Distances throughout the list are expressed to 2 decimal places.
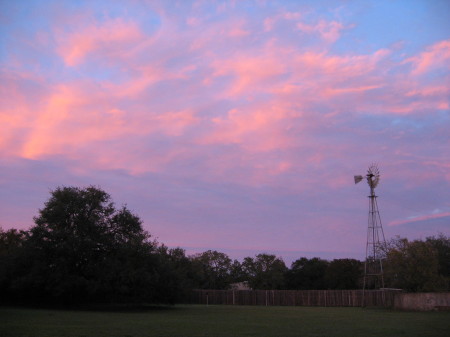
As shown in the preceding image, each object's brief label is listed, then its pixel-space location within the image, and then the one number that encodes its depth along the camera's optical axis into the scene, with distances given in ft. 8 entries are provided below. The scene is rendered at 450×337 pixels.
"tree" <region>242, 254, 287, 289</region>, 327.88
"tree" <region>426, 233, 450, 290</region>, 187.01
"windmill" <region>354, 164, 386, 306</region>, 164.14
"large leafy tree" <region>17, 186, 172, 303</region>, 133.69
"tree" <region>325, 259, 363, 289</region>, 288.30
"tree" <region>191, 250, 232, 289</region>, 342.03
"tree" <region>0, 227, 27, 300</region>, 135.54
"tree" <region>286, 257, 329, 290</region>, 330.40
